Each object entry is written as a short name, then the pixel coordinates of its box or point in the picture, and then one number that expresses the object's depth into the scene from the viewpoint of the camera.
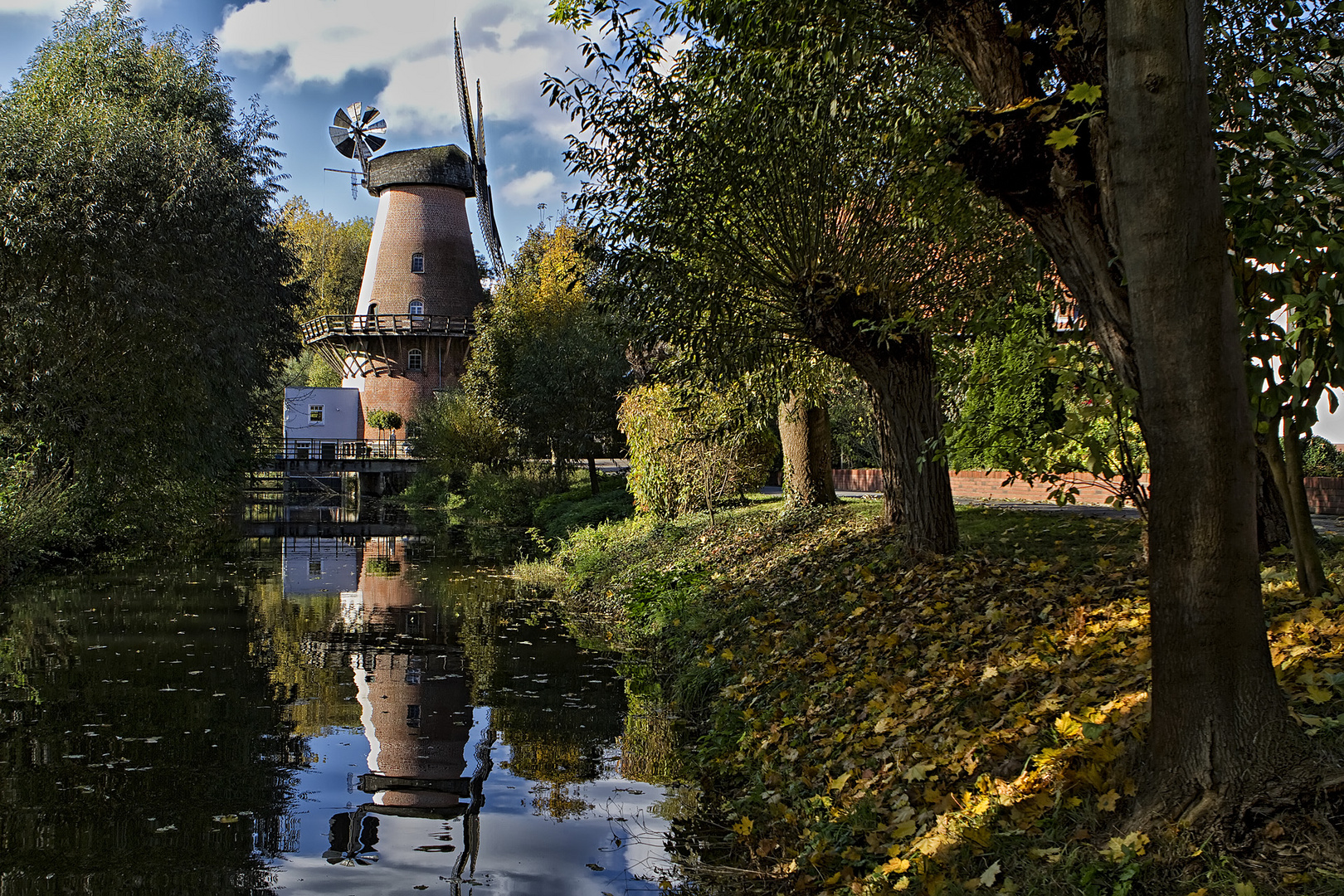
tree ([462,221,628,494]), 30.23
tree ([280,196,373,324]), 59.16
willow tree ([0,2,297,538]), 16.36
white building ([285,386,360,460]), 50.22
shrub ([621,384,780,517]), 17.83
